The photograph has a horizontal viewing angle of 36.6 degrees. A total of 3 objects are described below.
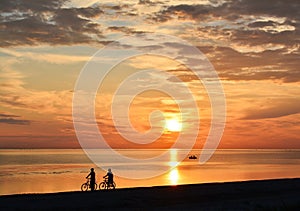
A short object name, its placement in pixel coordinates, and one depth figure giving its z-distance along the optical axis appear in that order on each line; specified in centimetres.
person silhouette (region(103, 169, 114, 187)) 4181
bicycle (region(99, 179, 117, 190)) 4179
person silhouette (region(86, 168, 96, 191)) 3841
